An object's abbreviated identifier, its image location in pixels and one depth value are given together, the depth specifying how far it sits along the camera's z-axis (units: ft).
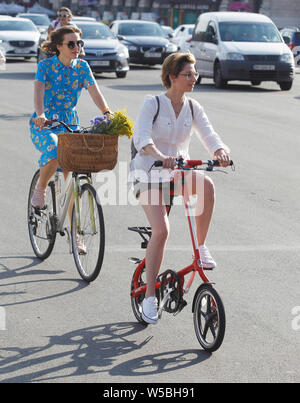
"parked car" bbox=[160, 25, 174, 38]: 180.45
